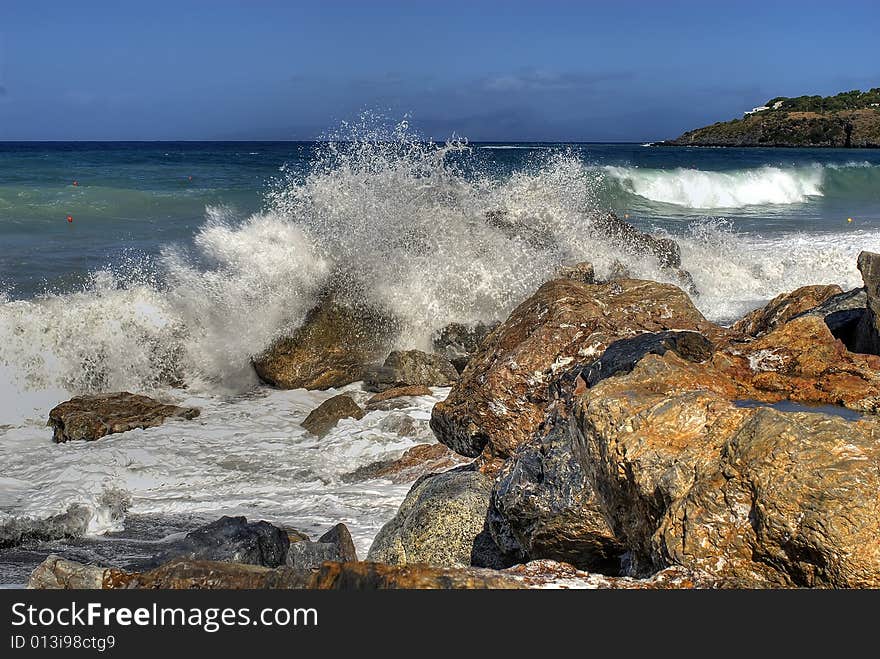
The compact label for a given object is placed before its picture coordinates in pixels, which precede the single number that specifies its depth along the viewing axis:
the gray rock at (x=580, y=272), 8.84
